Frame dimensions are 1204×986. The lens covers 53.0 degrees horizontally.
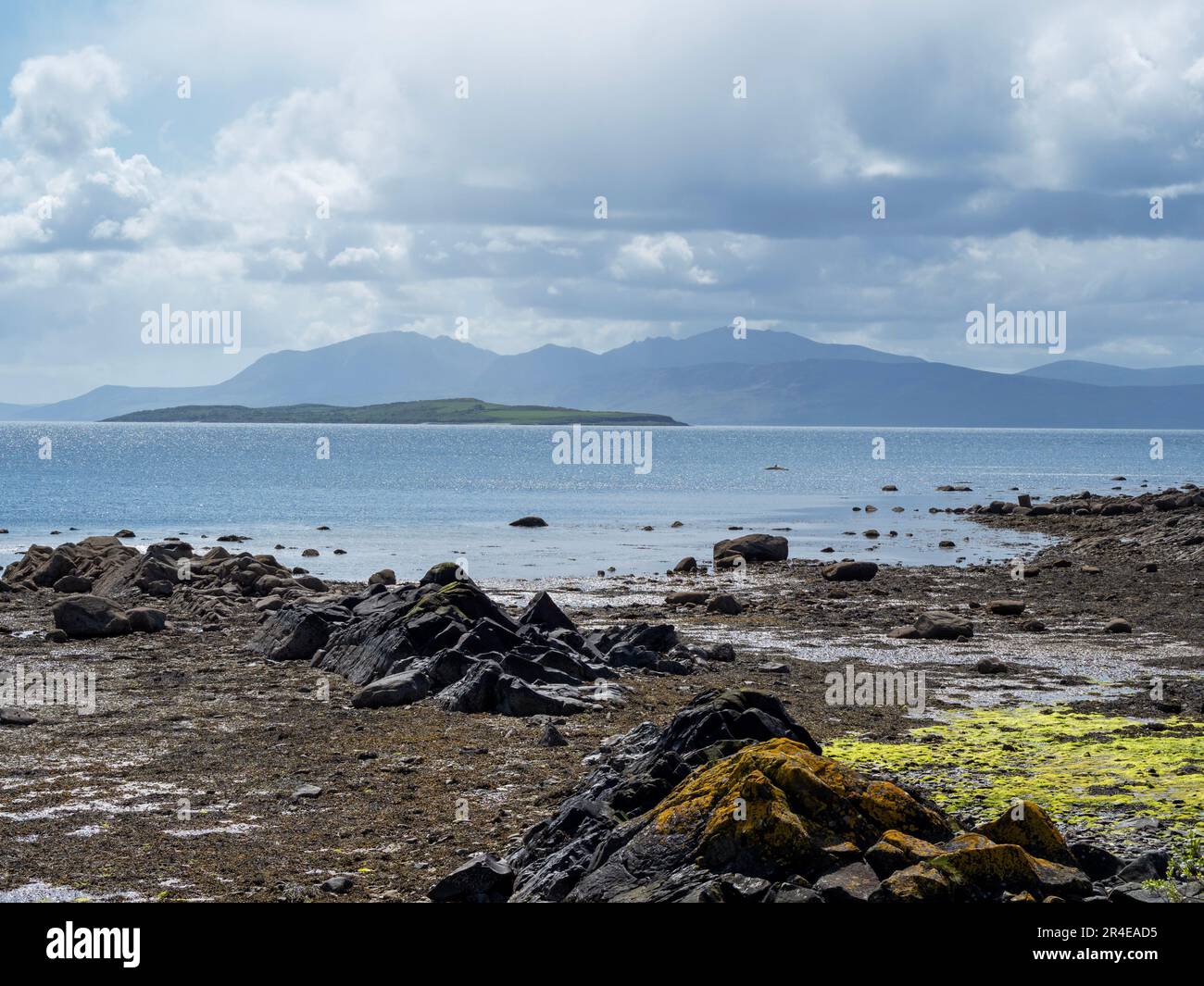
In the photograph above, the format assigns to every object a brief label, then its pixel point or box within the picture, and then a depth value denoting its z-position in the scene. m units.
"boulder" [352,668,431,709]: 19.52
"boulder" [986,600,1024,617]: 31.11
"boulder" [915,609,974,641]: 27.53
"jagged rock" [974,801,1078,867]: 9.71
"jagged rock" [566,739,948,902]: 9.29
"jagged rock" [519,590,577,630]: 24.67
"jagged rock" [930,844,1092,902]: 8.84
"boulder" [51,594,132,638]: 26.77
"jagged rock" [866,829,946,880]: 9.14
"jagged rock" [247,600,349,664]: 24.22
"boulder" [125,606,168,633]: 27.59
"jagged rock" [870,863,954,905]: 8.48
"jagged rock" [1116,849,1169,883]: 9.74
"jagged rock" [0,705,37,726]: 17.69
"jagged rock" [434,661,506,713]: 18.92
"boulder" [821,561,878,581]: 40.56
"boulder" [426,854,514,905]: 10.30
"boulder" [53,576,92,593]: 37.09
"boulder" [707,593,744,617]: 32.69
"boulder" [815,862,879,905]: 8.65
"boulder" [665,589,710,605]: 34.28
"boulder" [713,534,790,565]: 48.34
